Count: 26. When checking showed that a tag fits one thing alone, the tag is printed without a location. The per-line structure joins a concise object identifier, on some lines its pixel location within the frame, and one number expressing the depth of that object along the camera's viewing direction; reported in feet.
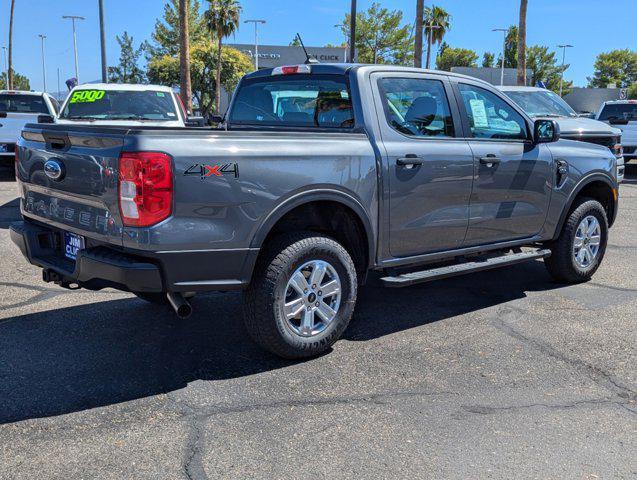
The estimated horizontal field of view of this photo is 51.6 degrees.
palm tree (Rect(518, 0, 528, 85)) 79.77
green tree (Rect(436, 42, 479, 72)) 300.40
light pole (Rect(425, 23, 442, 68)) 201.99
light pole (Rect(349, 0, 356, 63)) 78.51
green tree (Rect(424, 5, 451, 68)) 205.75
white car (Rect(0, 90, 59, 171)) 43.16
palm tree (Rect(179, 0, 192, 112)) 66.29
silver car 35.86
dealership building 197.06
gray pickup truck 11.69
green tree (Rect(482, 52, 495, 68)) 324.39
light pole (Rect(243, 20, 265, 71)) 172.24
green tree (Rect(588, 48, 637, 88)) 297.53
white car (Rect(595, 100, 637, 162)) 53.36
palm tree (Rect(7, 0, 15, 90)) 131.36
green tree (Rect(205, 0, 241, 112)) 153.89
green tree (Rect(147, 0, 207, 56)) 191.93
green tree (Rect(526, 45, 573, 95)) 264.72
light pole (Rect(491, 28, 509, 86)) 184.96
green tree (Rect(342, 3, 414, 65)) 208.23
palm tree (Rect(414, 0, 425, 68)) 78.85
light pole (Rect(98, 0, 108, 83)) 73.09
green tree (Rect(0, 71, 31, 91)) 311.86
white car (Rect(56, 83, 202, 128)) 33.32
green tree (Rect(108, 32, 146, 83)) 239.50
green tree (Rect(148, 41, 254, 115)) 158.71
